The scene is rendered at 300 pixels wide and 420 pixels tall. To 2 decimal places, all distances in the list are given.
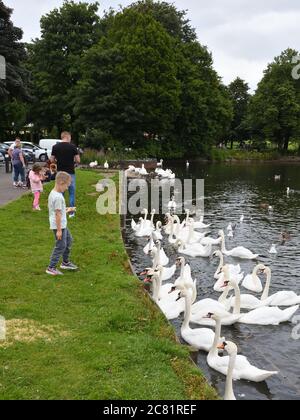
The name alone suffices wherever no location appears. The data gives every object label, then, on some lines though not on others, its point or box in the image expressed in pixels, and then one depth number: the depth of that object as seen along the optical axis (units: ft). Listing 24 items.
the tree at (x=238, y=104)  317.63
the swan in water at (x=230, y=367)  22.86
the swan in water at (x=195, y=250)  52.80
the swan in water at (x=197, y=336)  29.04
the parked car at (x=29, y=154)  137.67
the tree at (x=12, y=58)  113.91
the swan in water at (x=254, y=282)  42.36
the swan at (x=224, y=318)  32.98
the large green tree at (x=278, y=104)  258.16
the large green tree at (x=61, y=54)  188.65
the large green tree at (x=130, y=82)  173.78
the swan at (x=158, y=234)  57.77
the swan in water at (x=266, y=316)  34.22
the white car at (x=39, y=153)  149.07
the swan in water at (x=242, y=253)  52.47
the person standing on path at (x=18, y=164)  70.13
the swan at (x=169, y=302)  33.63
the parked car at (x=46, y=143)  158.61
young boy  31.50
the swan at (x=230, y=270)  44.41
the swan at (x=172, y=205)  84.19
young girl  54.03
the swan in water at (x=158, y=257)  44.50
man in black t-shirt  47.47
